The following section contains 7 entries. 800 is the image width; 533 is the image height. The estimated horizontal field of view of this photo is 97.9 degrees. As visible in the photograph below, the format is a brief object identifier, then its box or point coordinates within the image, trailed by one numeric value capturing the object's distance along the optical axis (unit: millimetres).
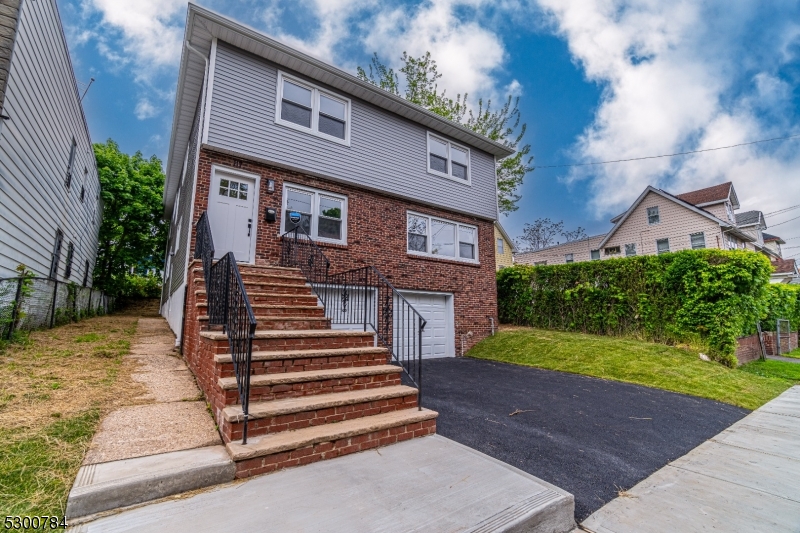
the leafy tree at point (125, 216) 16562
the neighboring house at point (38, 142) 5500
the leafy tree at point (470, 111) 16875
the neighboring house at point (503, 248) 26702
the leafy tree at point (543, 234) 33375
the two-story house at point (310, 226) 3496
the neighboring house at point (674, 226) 18281
